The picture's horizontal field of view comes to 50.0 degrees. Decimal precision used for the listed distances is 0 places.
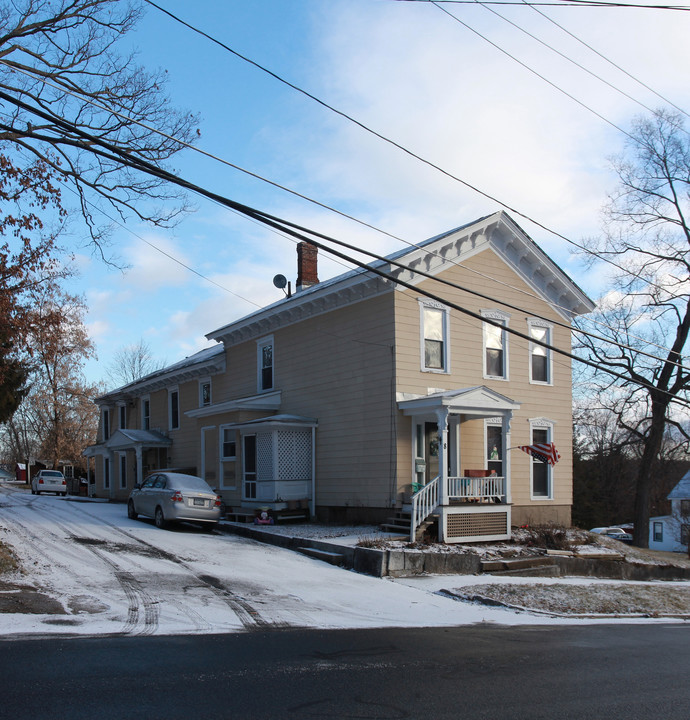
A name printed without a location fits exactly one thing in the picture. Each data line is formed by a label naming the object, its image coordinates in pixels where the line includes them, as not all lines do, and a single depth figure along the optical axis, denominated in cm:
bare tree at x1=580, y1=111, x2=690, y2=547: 3152
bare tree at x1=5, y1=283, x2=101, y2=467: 5758
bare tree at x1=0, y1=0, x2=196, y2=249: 1377
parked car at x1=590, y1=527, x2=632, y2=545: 4897
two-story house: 1880
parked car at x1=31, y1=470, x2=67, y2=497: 4128
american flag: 1941
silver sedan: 1914
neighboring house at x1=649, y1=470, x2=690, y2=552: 4081
